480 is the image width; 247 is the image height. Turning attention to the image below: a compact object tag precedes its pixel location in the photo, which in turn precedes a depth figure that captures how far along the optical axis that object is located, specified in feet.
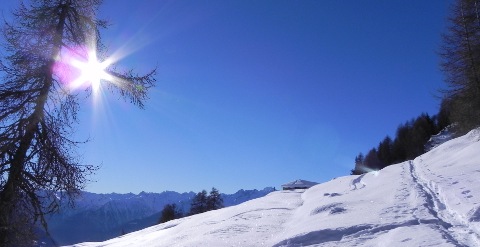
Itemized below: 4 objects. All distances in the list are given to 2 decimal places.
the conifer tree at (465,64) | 81.51
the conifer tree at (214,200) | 193.36
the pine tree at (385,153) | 262.26
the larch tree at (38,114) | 23.72
